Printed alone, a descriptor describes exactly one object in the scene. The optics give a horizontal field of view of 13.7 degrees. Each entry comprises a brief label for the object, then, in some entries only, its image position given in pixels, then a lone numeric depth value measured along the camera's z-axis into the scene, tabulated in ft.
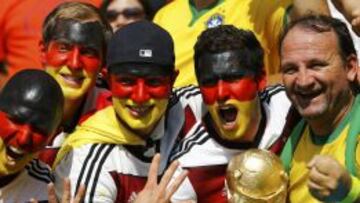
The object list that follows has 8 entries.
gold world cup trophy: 14.80
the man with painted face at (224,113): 17.65
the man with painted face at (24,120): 16.98
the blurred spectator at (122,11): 22.29
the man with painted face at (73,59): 19.00
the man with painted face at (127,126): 17.51
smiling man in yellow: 15.64
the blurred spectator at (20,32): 21.85
